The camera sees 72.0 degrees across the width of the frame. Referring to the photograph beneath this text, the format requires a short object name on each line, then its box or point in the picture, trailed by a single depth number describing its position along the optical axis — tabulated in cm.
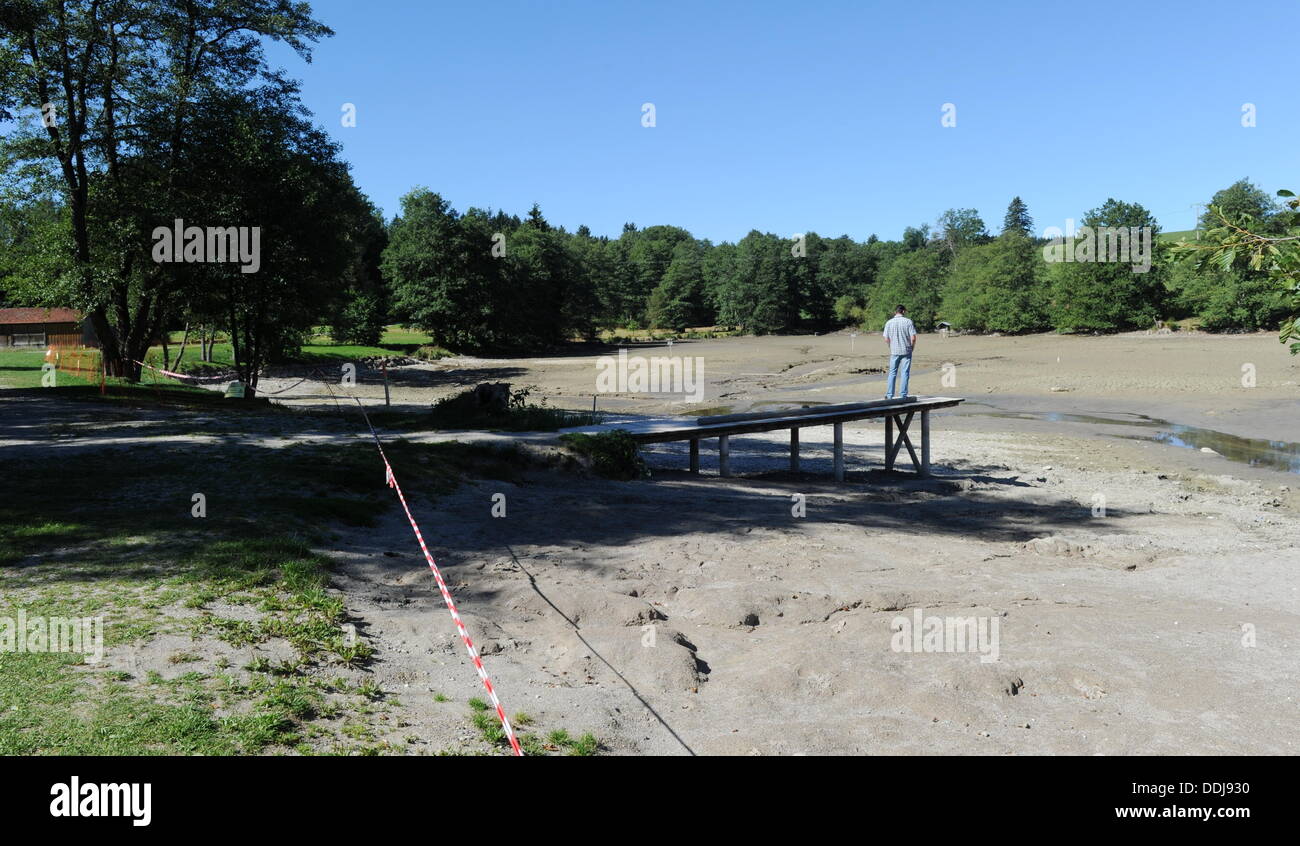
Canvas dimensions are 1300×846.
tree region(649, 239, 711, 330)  10994
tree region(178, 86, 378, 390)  2339
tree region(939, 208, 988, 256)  14650
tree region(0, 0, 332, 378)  2266
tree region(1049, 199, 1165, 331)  6488
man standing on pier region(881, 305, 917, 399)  1900
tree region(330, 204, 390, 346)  6193
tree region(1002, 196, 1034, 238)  17138
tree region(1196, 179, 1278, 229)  7038
